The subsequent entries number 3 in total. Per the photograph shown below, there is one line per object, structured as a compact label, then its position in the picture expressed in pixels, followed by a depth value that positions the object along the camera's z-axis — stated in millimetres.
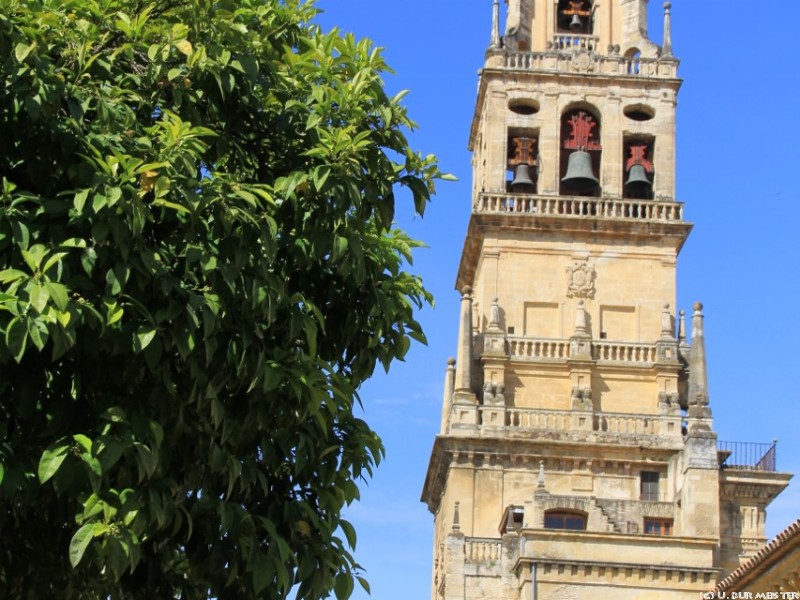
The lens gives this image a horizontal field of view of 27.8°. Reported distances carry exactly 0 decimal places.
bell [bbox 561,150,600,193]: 54844
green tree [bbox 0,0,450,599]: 11508
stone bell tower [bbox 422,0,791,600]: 48406
